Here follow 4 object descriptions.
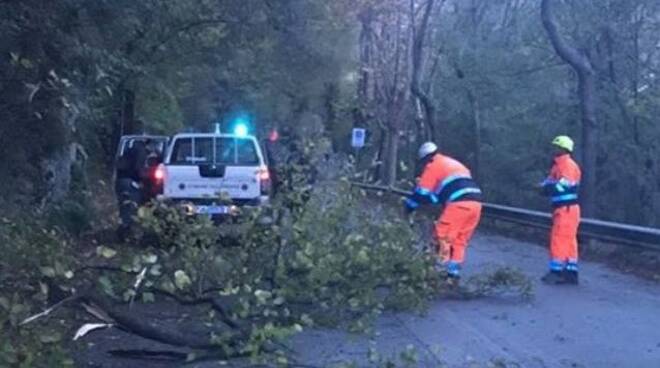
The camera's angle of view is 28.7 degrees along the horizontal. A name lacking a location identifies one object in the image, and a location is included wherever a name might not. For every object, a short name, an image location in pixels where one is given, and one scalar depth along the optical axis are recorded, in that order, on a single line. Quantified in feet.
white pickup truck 60.39
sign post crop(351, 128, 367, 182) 146.30
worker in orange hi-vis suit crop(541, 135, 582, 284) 49.65
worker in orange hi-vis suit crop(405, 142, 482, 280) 44.83
